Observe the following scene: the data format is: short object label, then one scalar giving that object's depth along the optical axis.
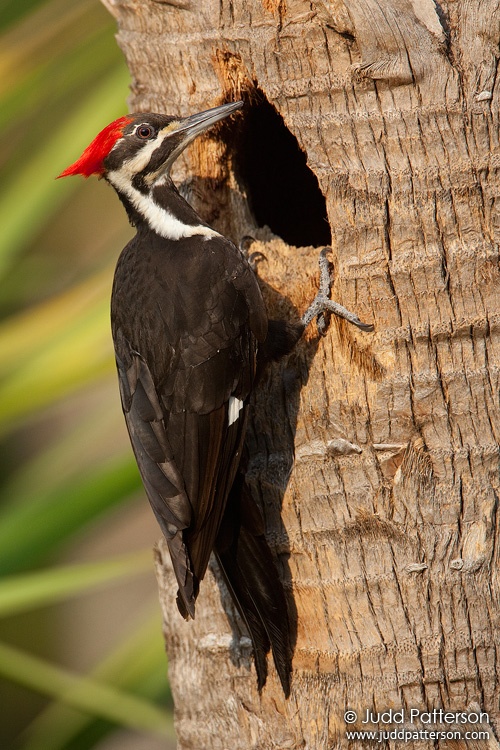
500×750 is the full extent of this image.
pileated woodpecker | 5.28
